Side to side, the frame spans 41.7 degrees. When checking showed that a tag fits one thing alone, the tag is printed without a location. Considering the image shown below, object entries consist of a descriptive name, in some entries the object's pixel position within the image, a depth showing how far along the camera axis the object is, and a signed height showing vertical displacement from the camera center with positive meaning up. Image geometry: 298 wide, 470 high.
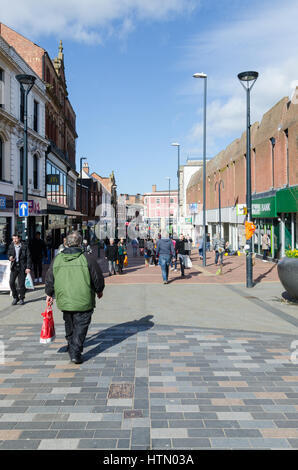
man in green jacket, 5.05 -0.68
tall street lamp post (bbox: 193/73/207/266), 20.62 +6.67
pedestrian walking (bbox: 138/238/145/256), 29.15 -0.88
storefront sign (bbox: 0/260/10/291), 11.28 -1.35
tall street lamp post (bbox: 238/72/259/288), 12.52 +2.32
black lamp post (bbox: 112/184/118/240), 92.21 +9.14
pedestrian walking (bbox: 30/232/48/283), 13.60 -0.63
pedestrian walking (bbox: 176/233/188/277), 15.64 -0.77
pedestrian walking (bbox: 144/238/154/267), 20.87 -1.03
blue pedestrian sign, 13.38 +0.86
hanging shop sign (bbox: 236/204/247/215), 17.29 +1.06
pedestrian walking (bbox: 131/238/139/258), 32.55 -1.09
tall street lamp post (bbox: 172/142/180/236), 43.05 +9.75
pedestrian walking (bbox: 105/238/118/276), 16.53 -0.94
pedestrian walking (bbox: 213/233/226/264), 18.36 -0.55
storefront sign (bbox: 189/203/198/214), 36.69 +2.40
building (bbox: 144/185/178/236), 120.31 +9.11
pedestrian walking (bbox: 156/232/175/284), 13.20 -0.62
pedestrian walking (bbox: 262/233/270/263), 23.25 -0.63
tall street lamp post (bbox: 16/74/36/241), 13.01 +3.30
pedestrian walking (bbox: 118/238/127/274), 16.94 -0.93
